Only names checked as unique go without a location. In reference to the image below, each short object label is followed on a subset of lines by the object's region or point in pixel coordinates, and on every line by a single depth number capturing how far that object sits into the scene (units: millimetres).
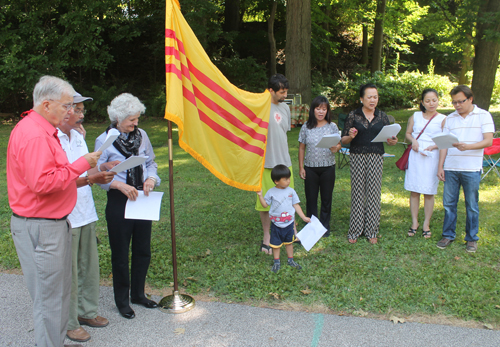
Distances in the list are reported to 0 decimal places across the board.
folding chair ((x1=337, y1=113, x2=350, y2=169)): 9992
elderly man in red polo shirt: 2688
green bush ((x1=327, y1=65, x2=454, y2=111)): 21969
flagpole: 3908
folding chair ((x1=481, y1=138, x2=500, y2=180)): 7032
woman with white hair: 3572
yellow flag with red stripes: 3678
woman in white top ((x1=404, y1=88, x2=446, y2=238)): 5512
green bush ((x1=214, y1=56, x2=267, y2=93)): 21828
